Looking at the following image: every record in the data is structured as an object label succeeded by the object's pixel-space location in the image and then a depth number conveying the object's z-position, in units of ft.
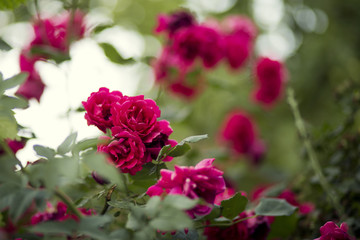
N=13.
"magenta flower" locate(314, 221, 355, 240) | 1.96
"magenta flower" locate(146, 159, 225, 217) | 1.88
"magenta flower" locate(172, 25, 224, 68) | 3.00
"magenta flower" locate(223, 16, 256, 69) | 3.47
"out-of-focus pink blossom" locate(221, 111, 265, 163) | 3.98
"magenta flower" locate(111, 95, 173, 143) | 1.98
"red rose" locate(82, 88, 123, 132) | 2.02
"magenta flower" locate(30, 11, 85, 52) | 2.85
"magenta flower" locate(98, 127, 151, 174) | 1.96
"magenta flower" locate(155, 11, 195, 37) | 3.04
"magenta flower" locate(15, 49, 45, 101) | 2.77
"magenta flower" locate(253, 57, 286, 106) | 3.55
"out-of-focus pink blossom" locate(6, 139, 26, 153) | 2.32
